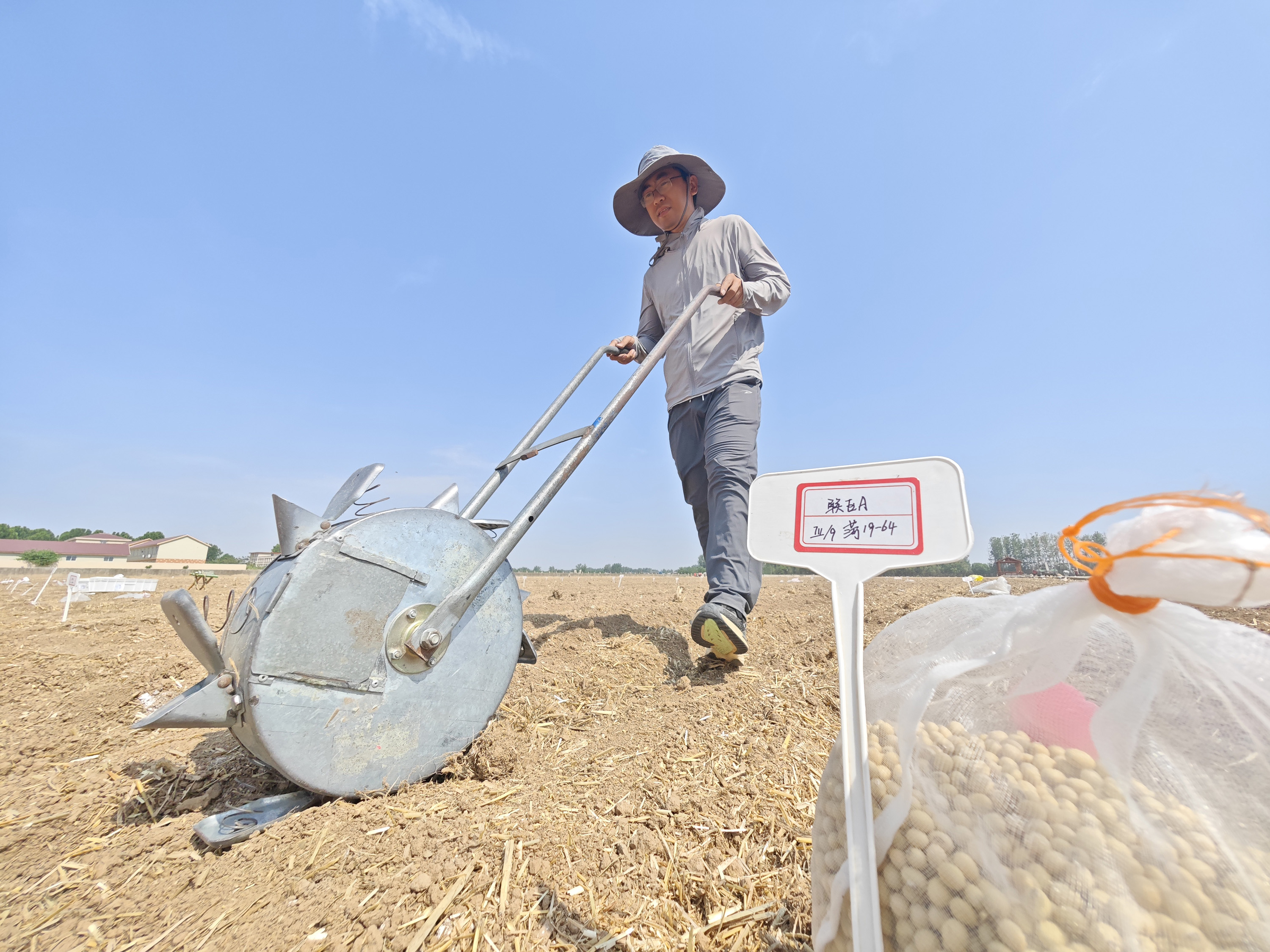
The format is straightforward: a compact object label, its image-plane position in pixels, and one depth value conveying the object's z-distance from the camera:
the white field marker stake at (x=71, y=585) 5.84
